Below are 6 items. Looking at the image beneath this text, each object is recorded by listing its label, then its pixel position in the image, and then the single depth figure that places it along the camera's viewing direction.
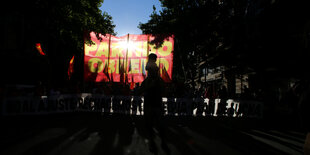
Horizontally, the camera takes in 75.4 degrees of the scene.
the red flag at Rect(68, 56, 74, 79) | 11.86
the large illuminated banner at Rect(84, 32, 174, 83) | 11.63
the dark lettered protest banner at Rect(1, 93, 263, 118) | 10.62
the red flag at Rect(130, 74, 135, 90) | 11.64
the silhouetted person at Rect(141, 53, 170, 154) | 4.13
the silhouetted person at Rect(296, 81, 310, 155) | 2.44
